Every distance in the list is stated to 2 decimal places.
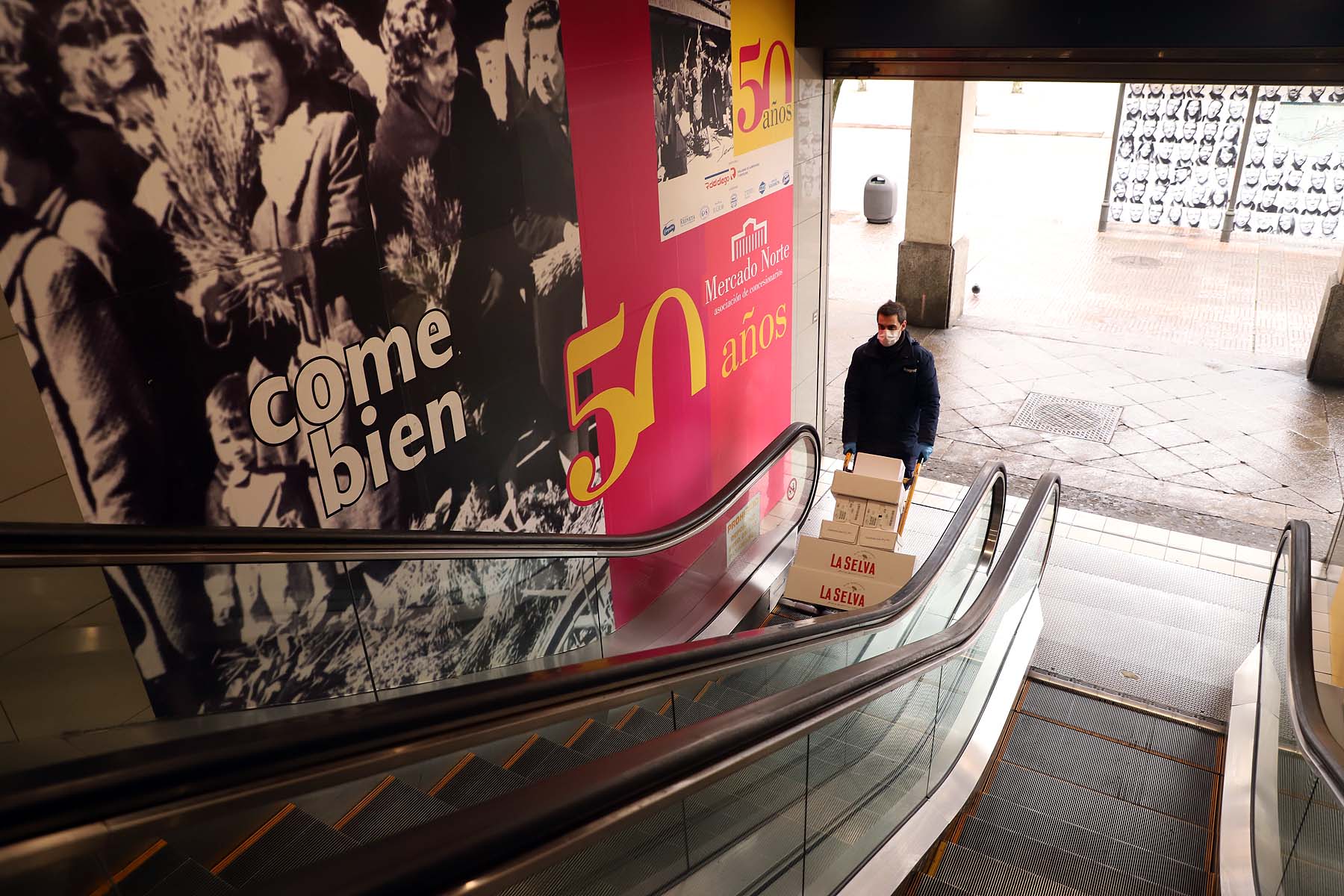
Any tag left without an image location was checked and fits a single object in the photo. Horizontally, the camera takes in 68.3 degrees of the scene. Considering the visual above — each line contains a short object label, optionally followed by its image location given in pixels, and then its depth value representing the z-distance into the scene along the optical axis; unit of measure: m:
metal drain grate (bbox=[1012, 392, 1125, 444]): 8.30
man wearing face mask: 6.16
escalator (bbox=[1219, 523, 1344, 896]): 2.82
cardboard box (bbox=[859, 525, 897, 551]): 5.66
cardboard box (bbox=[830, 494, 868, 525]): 5.86
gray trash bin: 14.48
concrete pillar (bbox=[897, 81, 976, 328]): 9.83
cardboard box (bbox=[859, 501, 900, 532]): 5.77
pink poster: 4.59
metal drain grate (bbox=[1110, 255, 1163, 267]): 12.34
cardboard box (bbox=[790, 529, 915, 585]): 5.57
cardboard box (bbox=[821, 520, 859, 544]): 5.73
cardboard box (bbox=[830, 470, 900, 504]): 5.74
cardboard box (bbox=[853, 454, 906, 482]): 6.02
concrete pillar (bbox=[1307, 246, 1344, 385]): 8.54
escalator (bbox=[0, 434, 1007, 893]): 1.59
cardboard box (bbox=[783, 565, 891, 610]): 5.62
